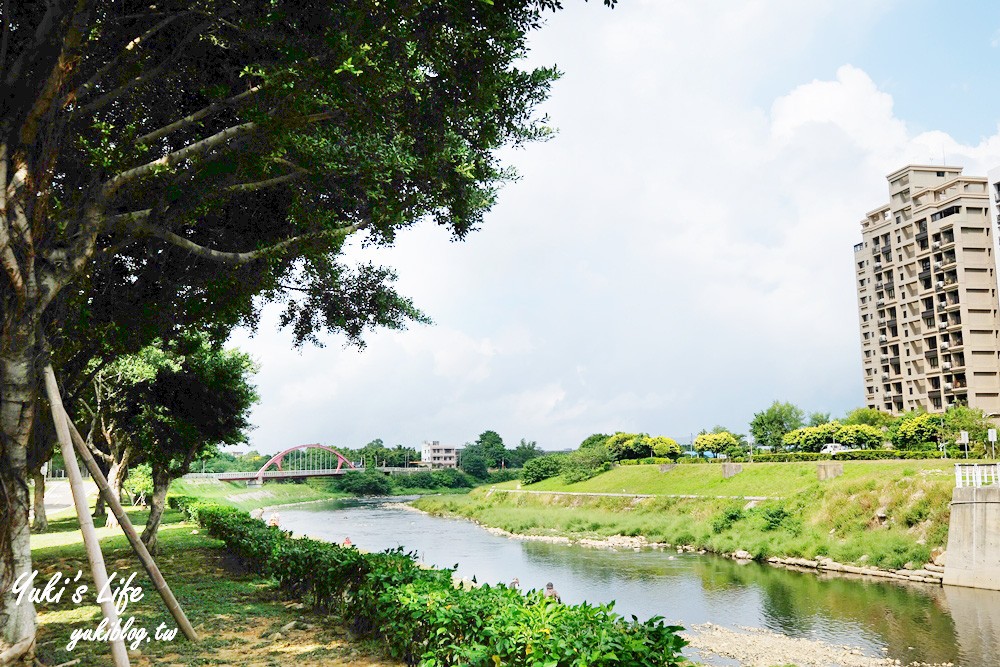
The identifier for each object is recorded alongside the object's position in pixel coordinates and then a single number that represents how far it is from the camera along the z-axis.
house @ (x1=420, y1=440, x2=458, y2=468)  180.12
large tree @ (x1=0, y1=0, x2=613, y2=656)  7.74
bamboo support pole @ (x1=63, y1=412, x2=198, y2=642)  8.68
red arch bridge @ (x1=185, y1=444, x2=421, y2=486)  92.06
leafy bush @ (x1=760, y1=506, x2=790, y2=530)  31.88
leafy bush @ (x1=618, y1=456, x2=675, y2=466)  56.53
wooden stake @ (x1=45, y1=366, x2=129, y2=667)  7.24
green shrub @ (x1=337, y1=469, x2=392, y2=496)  99.19
